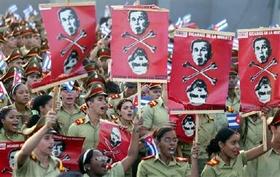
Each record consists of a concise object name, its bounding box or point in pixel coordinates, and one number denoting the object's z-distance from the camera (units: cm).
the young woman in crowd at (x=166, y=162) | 1435
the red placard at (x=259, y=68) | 1537
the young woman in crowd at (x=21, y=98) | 1793
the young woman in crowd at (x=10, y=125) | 1568
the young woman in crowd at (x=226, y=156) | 1440
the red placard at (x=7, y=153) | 1468
